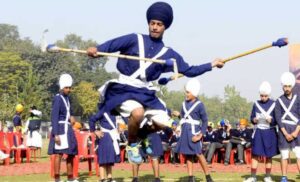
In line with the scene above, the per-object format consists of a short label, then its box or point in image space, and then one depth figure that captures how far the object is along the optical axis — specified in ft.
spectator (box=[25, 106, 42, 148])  76.45
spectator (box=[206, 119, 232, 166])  67.94
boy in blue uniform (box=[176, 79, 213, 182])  44.11
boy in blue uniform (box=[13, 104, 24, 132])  82.56
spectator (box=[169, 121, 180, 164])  69.51
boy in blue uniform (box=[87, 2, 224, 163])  26.61
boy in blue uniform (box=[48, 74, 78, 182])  42.06
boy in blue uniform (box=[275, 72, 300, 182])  43.57
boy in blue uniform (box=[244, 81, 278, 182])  45.16
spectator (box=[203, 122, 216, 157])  69.67
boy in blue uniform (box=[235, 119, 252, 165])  68.64
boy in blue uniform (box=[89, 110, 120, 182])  43.45
